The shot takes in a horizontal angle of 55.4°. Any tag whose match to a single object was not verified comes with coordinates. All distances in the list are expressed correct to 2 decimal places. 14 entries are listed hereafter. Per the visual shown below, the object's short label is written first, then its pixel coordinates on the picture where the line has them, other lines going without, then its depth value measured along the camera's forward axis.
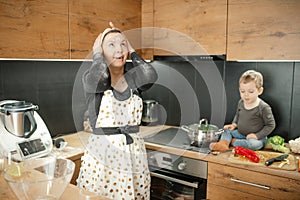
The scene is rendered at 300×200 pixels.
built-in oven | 1.77
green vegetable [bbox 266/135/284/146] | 1.83
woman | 1.42
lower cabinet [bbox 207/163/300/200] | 1.51
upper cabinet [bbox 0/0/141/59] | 1.40
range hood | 1.88
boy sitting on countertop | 1.86
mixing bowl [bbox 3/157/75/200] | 0.82
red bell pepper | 1.63
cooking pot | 1.89
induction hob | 1.87
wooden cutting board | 1.55
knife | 1.57
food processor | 1.46
